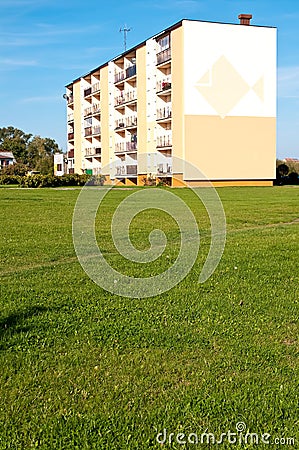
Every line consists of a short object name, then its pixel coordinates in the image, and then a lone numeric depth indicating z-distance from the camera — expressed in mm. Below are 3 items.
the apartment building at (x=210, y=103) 48781
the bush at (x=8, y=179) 69812
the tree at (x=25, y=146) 133625
